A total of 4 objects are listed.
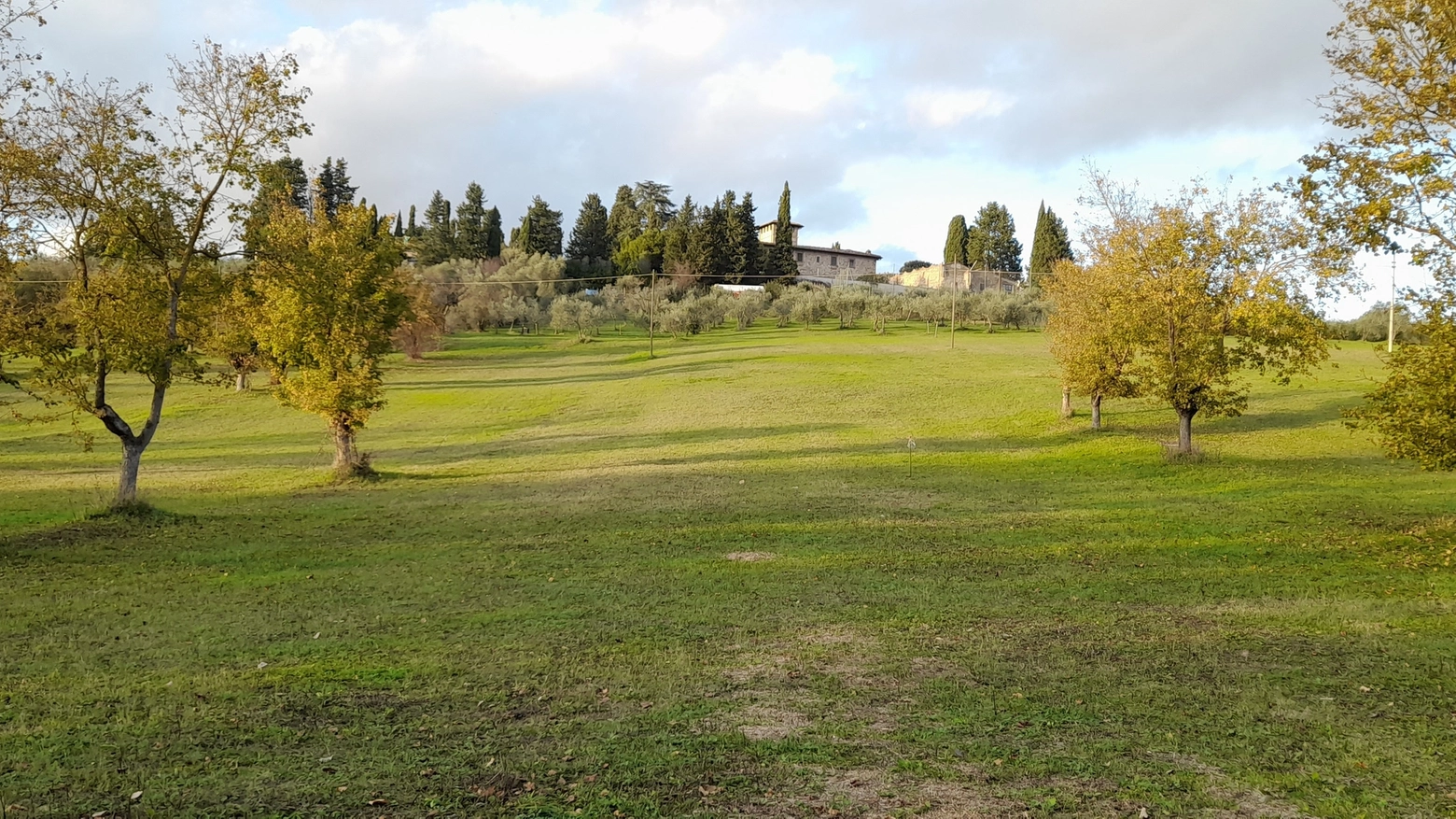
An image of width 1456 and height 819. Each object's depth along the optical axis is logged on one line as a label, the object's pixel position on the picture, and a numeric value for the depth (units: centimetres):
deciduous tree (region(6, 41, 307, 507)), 1481
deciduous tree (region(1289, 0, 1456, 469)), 1139
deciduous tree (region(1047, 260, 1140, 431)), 2198
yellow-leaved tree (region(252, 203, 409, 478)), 2175
